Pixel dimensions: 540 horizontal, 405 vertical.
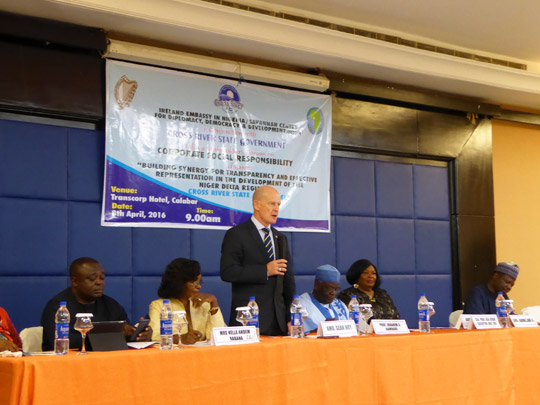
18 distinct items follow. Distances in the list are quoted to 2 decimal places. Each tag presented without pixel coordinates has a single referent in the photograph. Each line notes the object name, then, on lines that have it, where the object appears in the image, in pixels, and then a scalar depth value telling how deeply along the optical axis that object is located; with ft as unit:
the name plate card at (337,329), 9.65
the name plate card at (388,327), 10.46
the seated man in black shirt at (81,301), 9.40
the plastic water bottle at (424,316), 11.03
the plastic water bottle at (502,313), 11.98
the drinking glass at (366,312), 11.86
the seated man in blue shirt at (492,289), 14.16
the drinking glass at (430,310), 11.20
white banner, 14.07
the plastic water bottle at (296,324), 10.03
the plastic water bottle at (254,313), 9.84
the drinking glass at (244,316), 9.67
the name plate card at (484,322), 11.44
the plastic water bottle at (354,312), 11.12
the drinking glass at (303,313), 10.45
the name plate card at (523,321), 11.99
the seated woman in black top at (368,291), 13.71
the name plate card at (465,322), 11.50
